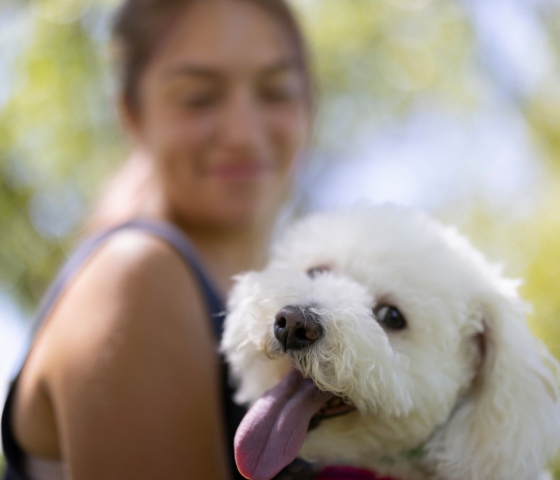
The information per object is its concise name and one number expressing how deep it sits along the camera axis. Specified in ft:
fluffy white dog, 1.62
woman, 1.71
